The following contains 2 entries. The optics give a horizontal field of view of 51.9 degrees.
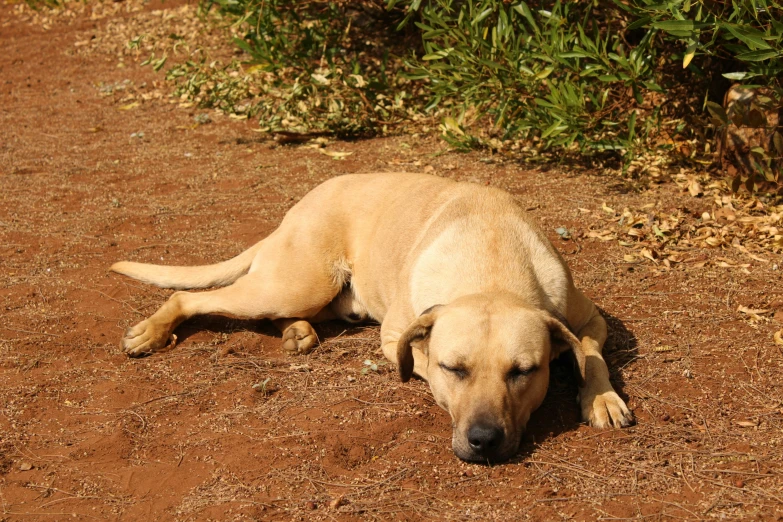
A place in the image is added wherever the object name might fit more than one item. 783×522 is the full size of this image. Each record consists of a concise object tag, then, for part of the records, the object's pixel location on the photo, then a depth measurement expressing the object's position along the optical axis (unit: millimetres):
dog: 3607
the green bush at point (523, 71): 6109
